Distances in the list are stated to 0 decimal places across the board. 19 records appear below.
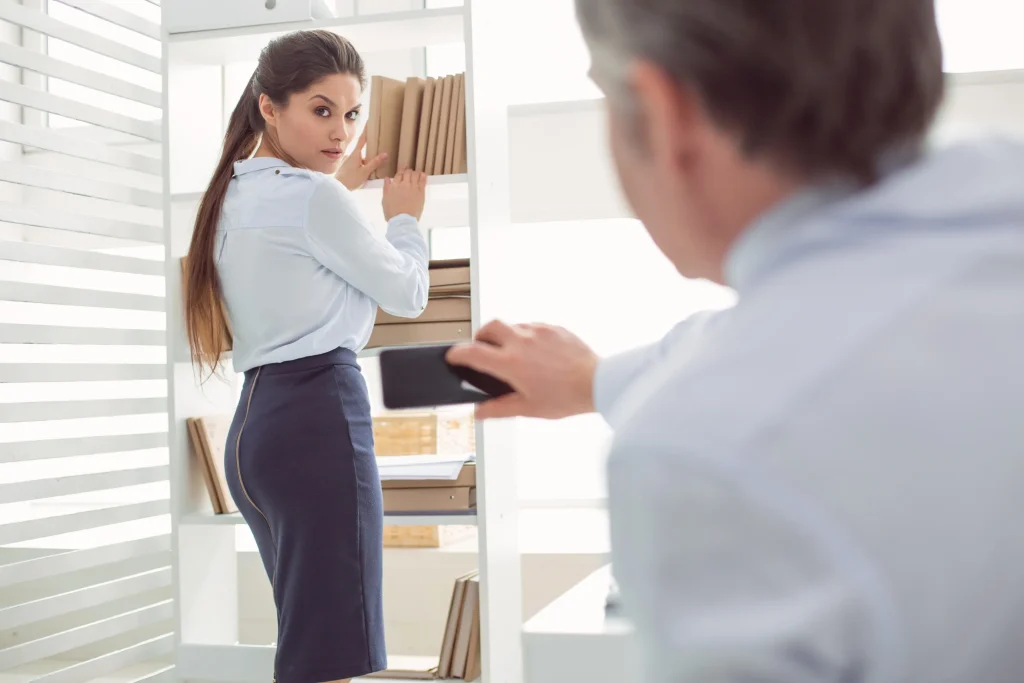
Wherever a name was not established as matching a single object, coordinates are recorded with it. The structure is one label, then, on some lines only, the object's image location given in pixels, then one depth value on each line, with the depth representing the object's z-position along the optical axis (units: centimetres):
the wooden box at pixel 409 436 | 284
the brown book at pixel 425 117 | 234
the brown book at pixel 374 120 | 238
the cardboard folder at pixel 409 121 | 236
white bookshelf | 226
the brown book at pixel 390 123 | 238
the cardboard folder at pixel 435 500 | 225
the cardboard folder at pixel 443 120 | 233
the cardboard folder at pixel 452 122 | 233
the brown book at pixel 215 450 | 242
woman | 192
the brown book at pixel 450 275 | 230
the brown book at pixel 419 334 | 229
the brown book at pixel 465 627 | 226
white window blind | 234
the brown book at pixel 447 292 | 230
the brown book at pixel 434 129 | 234
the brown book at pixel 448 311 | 230
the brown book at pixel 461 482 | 225
